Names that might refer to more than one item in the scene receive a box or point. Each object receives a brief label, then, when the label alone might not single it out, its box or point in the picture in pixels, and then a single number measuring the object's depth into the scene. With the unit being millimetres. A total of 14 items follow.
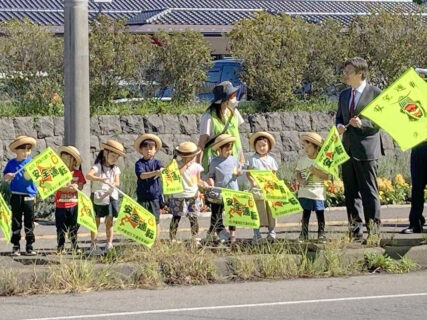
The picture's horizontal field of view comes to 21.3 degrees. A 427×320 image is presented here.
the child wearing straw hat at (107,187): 11219
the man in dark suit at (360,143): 11555
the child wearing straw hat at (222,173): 11672
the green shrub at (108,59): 16562
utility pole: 13148
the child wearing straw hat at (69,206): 11094
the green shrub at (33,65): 16406
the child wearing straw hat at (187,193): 11508
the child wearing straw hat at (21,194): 11141
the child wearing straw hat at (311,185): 11766
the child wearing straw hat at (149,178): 11398
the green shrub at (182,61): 17188
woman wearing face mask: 11836
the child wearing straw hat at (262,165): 11836
